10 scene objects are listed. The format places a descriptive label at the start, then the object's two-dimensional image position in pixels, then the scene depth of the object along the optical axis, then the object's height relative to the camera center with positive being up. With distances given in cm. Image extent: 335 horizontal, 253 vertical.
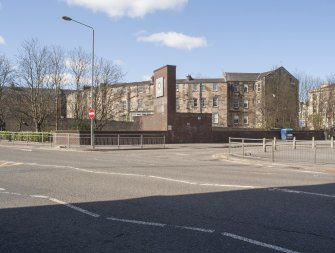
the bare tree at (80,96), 5709 +458
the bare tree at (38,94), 5612 +474
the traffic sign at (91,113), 3294 +131
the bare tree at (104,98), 5575 +426
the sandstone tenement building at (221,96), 8564 +717
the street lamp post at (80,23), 3318 +883
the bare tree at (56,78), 5708 +685
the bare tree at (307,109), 7144 +400
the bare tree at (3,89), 6291 +616
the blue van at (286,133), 5969 -24
